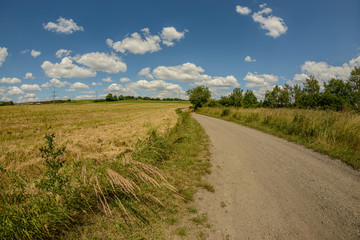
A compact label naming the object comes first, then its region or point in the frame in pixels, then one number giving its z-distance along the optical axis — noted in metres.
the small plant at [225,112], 24.99
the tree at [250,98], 64.41
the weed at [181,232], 2.40
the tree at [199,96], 53.38
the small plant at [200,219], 2.69
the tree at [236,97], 52.97
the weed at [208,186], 3.73
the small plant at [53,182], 2.17
